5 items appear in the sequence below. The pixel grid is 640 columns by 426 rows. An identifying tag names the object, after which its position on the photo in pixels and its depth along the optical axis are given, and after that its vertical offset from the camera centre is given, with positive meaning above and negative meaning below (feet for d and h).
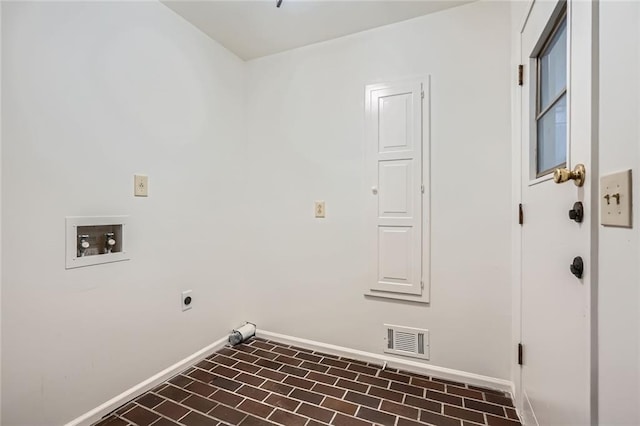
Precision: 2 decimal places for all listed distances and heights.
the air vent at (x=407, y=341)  6.36 -2.82
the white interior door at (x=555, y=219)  2.56 -0.04
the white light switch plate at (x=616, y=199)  1.92 +0.11
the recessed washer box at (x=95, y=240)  4.67 -0.50
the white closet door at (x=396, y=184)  6.36 +0.66
